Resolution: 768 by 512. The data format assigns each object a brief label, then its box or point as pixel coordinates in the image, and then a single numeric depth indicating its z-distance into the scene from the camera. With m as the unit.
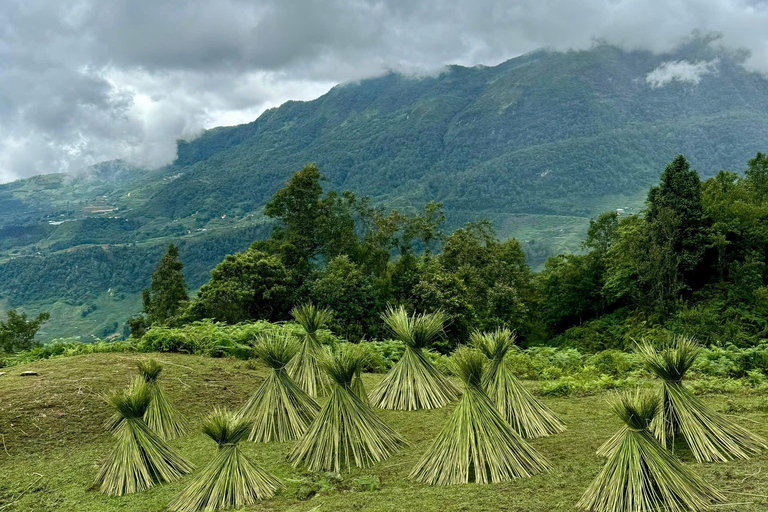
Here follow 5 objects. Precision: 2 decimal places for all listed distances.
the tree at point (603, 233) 28.72
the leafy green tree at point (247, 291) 17.59
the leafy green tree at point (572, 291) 27.45
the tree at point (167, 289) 25.77
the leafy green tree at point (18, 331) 25.12
